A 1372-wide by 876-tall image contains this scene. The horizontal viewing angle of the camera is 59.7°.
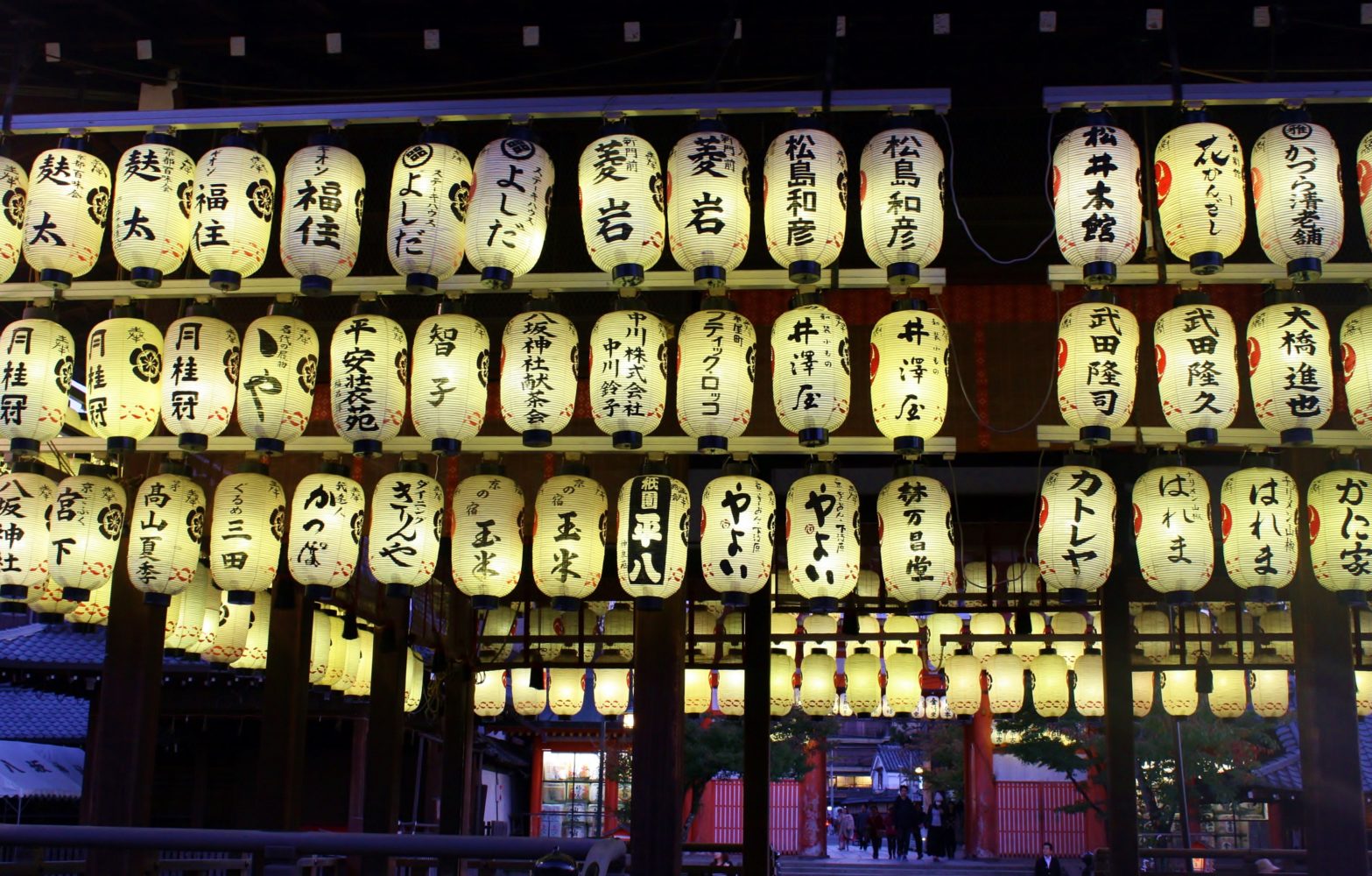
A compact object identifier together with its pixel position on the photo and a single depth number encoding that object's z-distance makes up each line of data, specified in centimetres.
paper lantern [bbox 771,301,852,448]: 748
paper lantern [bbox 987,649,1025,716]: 1639
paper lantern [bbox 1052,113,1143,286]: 710
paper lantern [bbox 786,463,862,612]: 828
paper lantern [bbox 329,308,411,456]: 789
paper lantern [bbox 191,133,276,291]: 778
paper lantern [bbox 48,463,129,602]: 859
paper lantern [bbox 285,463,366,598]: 838
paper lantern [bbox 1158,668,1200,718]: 1602
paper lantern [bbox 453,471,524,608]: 851
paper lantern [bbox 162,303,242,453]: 802
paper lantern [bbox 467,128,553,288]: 741
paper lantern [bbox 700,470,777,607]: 809
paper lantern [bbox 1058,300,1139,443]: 756
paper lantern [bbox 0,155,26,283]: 830
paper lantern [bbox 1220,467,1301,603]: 773
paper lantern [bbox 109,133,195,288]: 784
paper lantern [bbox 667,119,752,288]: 732
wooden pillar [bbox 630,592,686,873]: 852
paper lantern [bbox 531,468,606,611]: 852
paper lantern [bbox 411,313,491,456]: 785
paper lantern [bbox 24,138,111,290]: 797
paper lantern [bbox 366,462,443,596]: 838
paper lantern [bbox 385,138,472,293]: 749
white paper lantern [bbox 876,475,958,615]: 816
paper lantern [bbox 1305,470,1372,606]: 772
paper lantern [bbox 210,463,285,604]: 862
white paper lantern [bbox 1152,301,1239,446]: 725
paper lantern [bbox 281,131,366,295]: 766
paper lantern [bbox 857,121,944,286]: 727
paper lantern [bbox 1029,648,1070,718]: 1580
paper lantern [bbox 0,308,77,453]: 812
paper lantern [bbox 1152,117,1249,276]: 709
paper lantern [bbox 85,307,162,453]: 816
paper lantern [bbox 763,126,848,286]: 734
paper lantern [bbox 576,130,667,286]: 738
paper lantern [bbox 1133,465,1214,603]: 769
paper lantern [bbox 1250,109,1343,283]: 700
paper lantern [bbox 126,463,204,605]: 850
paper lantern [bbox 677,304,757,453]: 760
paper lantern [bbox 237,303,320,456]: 809
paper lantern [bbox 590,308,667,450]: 767
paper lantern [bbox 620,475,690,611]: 820
